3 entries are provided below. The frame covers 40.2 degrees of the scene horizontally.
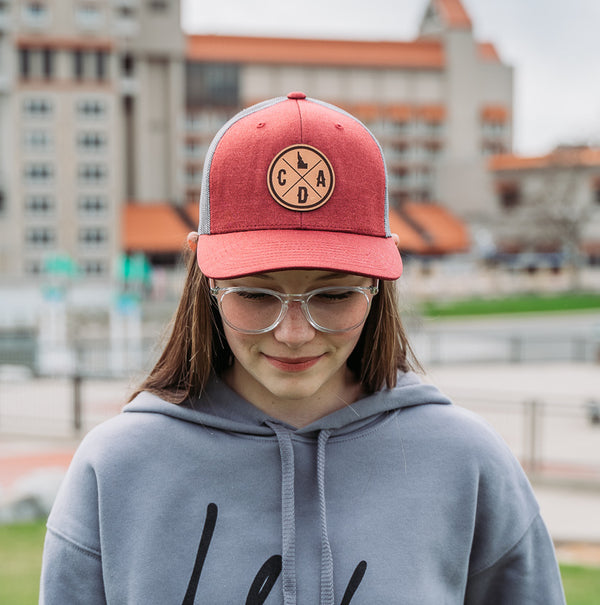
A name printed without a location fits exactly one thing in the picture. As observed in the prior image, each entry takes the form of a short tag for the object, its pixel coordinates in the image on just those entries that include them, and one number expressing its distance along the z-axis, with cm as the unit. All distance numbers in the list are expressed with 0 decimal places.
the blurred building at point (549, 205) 5038
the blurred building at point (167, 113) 4419
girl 171
